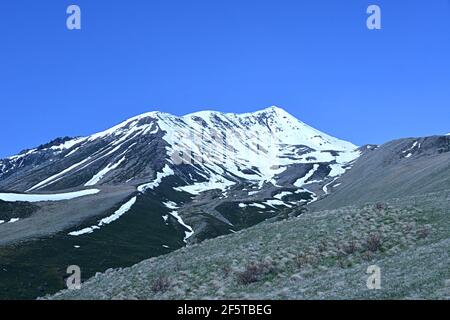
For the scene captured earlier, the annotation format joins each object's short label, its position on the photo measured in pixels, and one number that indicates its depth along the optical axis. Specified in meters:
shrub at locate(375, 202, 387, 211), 47.70
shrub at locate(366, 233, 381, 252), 37.28
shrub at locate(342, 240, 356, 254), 37.22
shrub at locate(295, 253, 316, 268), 36.04
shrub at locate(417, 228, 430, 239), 38.62
